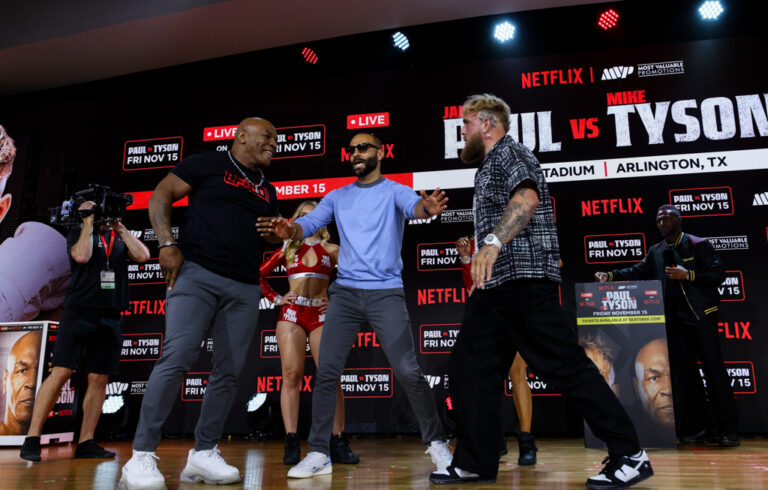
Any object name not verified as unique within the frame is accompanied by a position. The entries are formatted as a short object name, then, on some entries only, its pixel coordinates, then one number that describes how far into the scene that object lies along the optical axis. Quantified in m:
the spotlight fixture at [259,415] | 5.35
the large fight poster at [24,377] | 4.98
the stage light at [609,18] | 5.88
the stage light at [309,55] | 6.45
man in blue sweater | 2.92
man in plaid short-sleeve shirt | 2.28
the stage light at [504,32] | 6.06
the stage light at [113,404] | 5.62
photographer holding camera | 4.08
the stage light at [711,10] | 5.72
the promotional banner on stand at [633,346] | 4.23
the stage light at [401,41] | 6.17
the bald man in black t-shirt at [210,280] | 2.60
